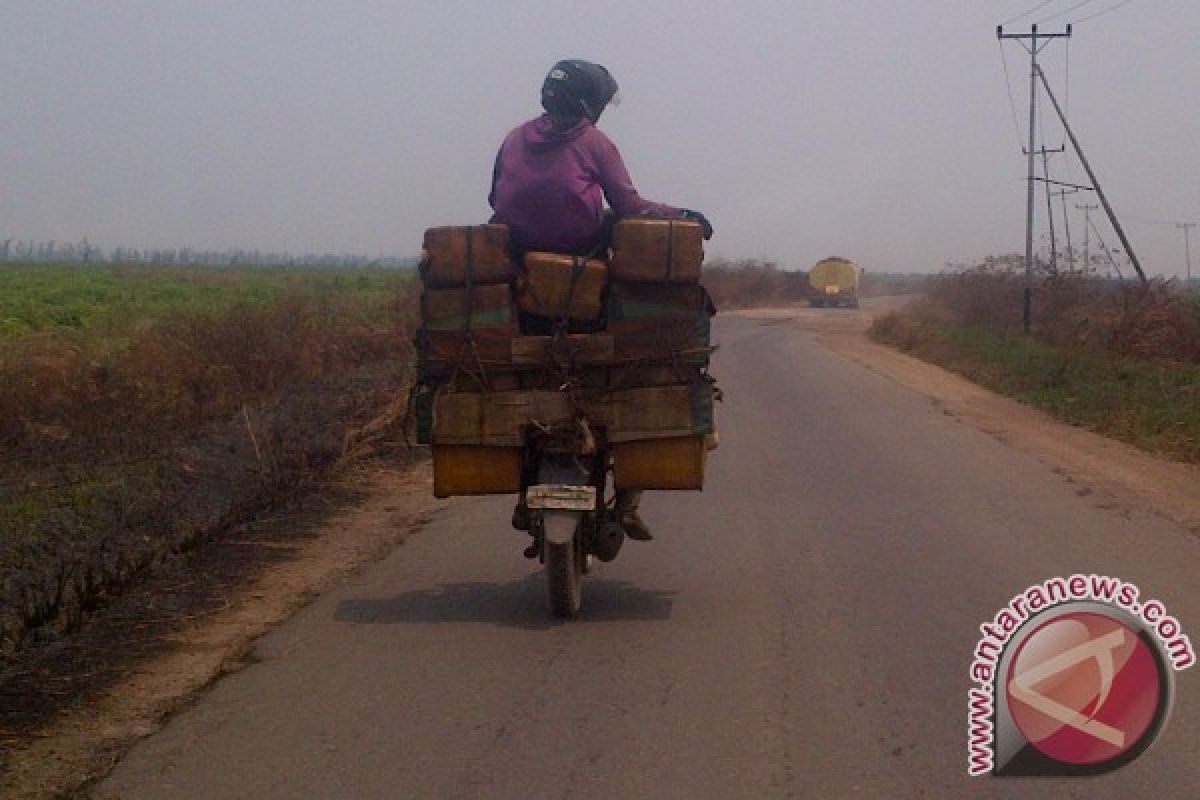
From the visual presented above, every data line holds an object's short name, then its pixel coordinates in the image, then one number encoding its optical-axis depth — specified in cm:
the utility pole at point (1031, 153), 3014
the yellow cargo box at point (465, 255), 665
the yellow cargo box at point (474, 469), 678
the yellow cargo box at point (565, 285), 669
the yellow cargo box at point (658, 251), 652
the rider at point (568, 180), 692
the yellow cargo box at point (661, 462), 673
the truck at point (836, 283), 7031
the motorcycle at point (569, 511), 641
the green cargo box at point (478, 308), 671
